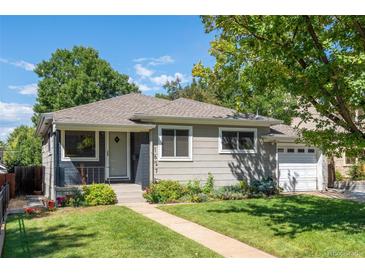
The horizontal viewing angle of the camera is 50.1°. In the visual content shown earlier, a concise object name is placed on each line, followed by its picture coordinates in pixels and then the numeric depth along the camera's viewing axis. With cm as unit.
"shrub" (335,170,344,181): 2063
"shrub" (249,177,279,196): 1582
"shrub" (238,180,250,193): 1568
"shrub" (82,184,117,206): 1320
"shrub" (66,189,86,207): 1310
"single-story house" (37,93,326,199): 1490
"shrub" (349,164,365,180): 2083
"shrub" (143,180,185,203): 1388
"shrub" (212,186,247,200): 1496
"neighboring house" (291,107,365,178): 2211
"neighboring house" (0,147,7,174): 2341
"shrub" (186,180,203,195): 1501
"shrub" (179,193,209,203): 1427
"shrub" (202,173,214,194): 1557
